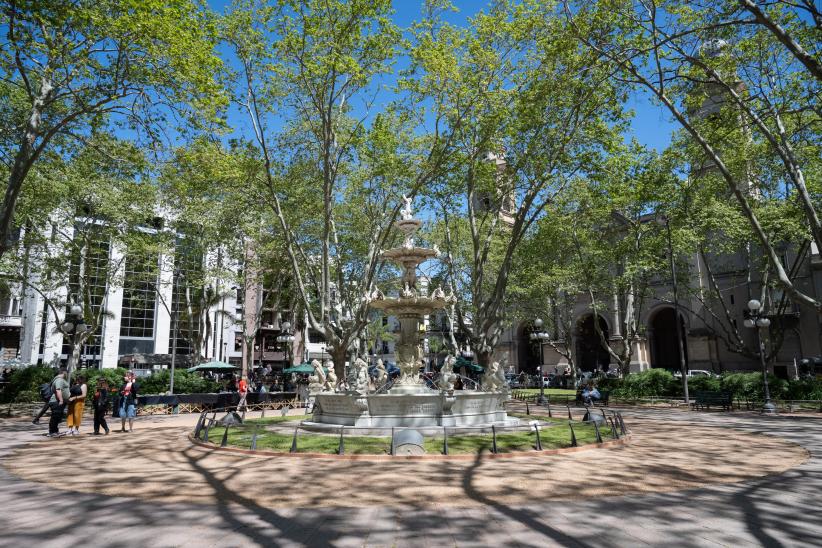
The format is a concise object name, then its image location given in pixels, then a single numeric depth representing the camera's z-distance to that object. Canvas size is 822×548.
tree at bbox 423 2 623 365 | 20.00
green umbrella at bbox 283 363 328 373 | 32.16
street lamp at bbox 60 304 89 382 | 20.70
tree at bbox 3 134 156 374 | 24.92
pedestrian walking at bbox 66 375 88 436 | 14.96
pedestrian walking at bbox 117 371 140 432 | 16.50
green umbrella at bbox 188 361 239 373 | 29.94
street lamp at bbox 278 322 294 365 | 33.40
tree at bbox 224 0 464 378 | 18.94
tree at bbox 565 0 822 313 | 14.73
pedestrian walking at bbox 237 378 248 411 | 24.17
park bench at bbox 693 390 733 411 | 23.17
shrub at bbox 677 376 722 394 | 27.06
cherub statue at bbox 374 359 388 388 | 16.14
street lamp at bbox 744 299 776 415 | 21.86
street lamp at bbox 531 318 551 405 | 27.55
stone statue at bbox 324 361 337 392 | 18.39
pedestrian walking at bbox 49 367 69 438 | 14.69
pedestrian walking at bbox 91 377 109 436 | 15.34
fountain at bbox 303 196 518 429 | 14.26
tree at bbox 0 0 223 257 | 13.74
